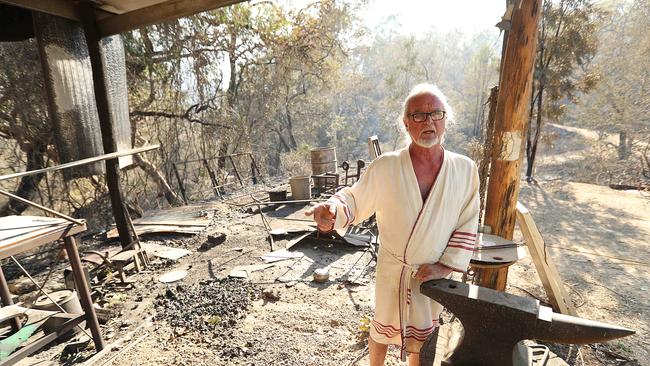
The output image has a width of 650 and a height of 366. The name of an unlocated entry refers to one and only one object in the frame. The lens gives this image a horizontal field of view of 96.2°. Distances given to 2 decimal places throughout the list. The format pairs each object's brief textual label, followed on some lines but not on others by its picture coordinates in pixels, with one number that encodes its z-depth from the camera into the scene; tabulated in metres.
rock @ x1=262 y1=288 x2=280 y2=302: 4.16
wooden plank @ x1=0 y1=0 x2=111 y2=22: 3.12
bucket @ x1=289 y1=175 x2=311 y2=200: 9.32
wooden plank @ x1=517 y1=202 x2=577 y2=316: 3.04
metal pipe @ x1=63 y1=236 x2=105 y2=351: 2.99
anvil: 1.21
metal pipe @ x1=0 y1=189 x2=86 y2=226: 2.58
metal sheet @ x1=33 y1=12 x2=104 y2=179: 3.37
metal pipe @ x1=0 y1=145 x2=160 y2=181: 2.54
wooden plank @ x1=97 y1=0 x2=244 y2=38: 3.49
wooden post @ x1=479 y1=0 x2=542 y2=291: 2.52
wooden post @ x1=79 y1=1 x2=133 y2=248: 3.77
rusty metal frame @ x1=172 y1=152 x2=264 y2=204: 10.56
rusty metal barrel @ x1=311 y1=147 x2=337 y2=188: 11.33
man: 1.83
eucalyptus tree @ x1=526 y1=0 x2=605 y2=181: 10.74
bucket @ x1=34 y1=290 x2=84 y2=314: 3.51
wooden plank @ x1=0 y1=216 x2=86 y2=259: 2.42
